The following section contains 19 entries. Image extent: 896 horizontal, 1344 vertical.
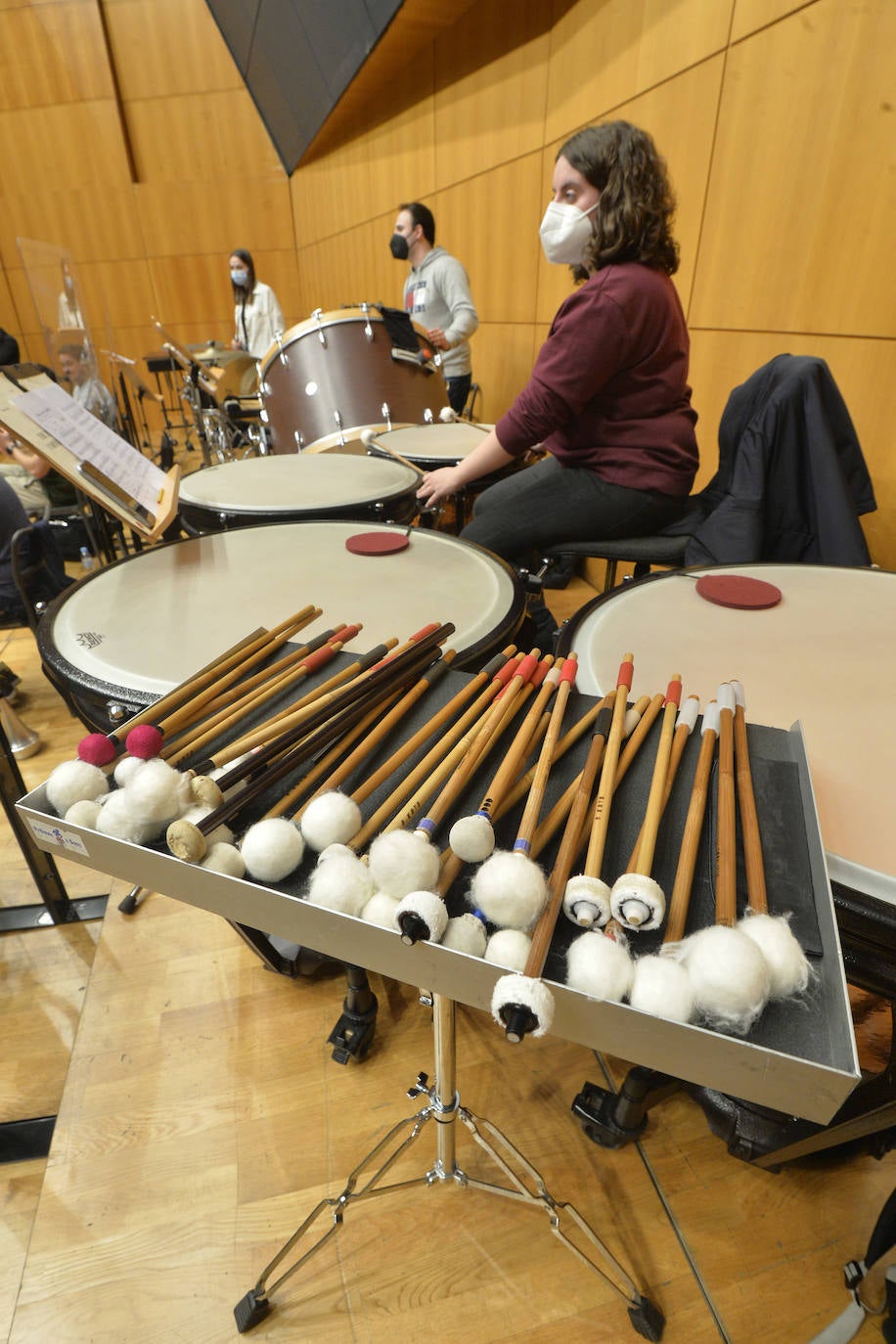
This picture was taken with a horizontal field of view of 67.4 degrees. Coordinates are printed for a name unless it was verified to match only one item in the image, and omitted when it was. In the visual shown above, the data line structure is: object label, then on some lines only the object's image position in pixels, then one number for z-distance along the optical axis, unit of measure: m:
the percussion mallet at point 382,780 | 0.50
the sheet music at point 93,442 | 1.11
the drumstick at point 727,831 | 0.45
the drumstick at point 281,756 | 0.47
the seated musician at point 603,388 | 1.39
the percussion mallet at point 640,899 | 0.43
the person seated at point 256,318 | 5.29
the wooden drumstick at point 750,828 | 0.46
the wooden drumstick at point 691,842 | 0.45
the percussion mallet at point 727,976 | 0.38
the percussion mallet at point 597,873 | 0.44
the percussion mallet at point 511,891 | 0.43
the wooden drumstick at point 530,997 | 0.38
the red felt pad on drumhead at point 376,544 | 1.24
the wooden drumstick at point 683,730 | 0.59
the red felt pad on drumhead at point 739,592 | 1.00
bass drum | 2.48
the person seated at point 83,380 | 3.07
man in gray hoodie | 3.09
